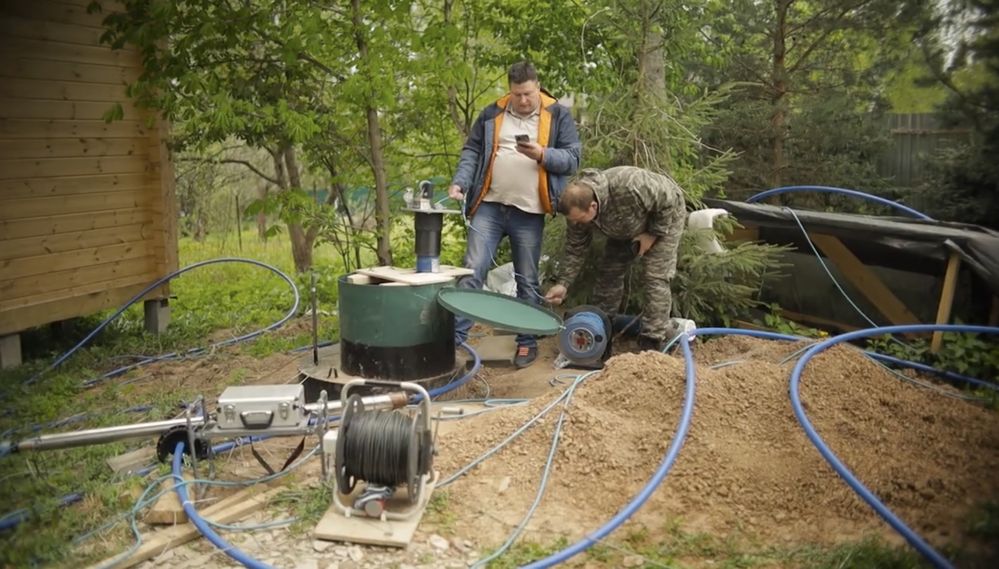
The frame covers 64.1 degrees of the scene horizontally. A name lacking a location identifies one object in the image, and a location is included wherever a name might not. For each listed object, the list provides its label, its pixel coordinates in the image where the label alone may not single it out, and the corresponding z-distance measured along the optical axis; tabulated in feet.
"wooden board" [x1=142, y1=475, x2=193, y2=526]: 9.71
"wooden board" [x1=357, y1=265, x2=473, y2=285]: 13.89
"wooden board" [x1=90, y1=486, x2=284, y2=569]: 9.04
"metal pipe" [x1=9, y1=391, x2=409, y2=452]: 9.69
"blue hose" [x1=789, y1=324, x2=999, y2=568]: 8.04
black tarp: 14.93
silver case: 9.98
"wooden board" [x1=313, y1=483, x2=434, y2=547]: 9.15
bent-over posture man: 15.43
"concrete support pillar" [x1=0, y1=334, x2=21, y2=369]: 17.24
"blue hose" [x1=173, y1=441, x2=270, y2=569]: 8.68
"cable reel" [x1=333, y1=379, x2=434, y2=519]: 9.21
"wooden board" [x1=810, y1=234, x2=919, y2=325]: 17.04
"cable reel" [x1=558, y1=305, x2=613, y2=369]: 15.48
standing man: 16.21
